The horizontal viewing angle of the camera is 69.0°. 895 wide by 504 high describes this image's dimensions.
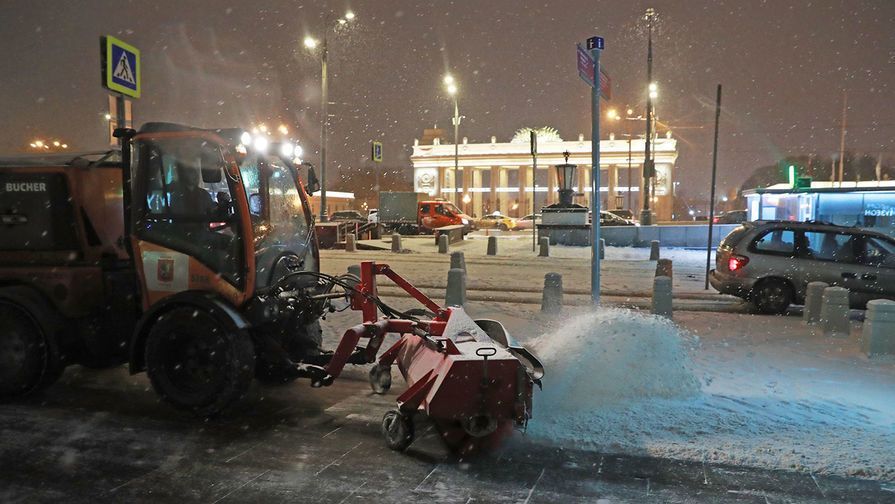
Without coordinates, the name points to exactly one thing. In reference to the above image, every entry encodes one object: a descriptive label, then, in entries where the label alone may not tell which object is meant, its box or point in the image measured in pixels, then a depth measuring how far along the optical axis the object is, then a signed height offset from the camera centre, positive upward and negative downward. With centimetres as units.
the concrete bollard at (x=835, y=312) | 962 -154
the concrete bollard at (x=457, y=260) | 1606 -130
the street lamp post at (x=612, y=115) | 3807 +548
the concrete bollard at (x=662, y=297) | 1048 -143
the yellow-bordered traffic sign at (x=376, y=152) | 3328 +283
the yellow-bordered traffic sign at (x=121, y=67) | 901 +200
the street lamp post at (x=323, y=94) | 2880 +516
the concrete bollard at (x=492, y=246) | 2466 -148
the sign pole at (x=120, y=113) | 916 +134
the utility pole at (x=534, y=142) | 2259 +233
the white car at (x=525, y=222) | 4694 -107
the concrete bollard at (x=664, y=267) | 1467 -133
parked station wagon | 1159 -99
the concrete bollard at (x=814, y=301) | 1052 -149
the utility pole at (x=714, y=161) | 1209 +91
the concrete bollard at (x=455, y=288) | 1107 -137
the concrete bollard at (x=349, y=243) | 2533 -139
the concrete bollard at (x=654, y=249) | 2312 -147
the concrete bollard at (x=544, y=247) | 2400 -146
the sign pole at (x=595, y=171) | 960 +53
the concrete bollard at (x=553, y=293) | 1123 -148
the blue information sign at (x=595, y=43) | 960 +244
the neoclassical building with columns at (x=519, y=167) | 8175 +541
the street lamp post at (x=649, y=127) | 3191 +405
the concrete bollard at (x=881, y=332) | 830 -157
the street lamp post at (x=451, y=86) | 4091 +762
